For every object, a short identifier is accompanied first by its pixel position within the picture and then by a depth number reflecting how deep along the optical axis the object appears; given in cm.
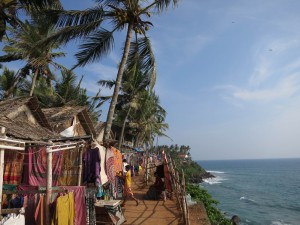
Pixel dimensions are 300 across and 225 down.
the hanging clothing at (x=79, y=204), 521
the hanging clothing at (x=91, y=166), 664
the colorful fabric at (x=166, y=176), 936
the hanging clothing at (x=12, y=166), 556
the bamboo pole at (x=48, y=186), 460
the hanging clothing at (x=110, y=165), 774
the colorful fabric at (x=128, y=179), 839
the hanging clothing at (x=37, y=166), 557
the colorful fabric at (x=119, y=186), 988
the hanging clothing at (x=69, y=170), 620
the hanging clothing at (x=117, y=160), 907
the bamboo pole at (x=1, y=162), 405
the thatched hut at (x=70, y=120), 1162
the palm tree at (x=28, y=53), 1164
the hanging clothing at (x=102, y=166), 707
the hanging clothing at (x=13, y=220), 395
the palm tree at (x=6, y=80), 1899
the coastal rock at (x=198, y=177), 4818
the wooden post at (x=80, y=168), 614
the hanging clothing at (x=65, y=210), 462
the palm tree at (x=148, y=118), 2169
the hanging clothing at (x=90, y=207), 552
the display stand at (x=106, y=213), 635
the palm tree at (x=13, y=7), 814
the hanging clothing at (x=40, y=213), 451
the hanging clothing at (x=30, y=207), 456
